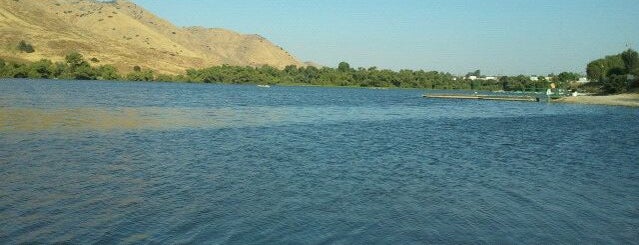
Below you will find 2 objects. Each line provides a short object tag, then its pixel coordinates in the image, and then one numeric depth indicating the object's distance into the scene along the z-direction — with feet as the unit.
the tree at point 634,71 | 592.89
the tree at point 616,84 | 566.89
